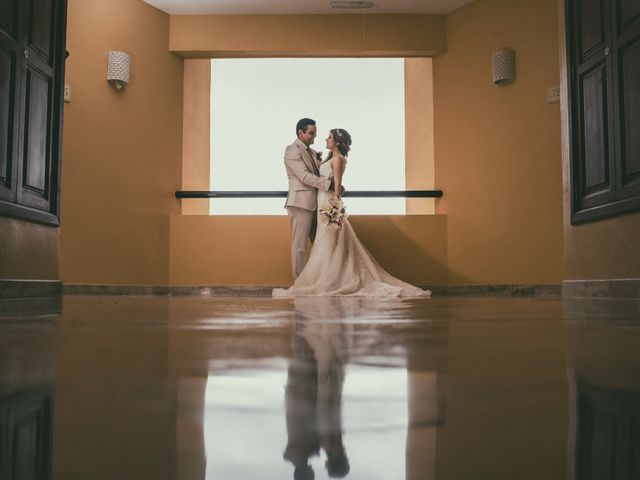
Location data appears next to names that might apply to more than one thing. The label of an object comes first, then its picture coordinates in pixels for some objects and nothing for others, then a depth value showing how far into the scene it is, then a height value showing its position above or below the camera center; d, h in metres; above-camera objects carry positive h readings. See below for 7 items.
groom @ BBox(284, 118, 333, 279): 6.71 +0.98
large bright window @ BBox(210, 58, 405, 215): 8.07 +2.14
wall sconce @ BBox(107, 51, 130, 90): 6.67 +2.18
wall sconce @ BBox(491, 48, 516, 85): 6.75 +2.25
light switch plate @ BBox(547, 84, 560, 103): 6.33 +1.84
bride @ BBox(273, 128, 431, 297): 5.88 +0.10
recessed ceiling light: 7.15 +3.07
